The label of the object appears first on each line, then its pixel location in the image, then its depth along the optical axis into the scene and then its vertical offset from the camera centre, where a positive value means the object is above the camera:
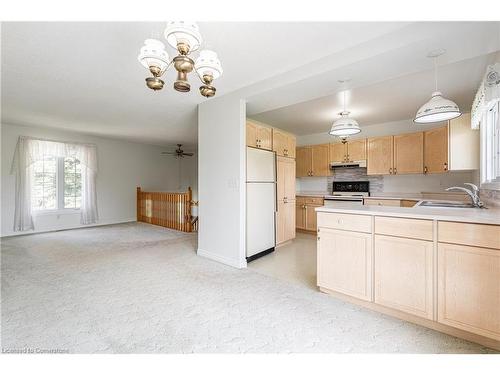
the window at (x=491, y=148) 2.11 +0.39
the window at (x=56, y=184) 5.26 +0.07
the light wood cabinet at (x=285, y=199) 4.04 -0.23
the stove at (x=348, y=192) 4.93 -0.14
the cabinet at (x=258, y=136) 3.40 +0.80
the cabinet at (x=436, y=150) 3.87 +0.62
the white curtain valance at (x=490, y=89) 1.77 +0.80
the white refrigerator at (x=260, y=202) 3.39 -0.26
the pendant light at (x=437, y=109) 1.87 +0.64
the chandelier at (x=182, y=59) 1.37 +0.87
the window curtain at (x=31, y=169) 4.95 +0.43
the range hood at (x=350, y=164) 4.89 +0.49
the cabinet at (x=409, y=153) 4.23 +0.63
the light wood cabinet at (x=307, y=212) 5.21 -0.61
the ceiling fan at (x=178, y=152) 7.21 +1.17
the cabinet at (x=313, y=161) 5.39 +0.62
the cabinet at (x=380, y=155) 4.58 +0.64
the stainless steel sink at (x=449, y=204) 2.46 -0.22
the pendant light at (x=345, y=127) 2.83 +0.74
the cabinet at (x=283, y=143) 3.97 +0.79
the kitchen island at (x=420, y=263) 1.53 -0.61
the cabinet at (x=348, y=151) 4.90 +0.78
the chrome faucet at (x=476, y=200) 2.30 -0.15
